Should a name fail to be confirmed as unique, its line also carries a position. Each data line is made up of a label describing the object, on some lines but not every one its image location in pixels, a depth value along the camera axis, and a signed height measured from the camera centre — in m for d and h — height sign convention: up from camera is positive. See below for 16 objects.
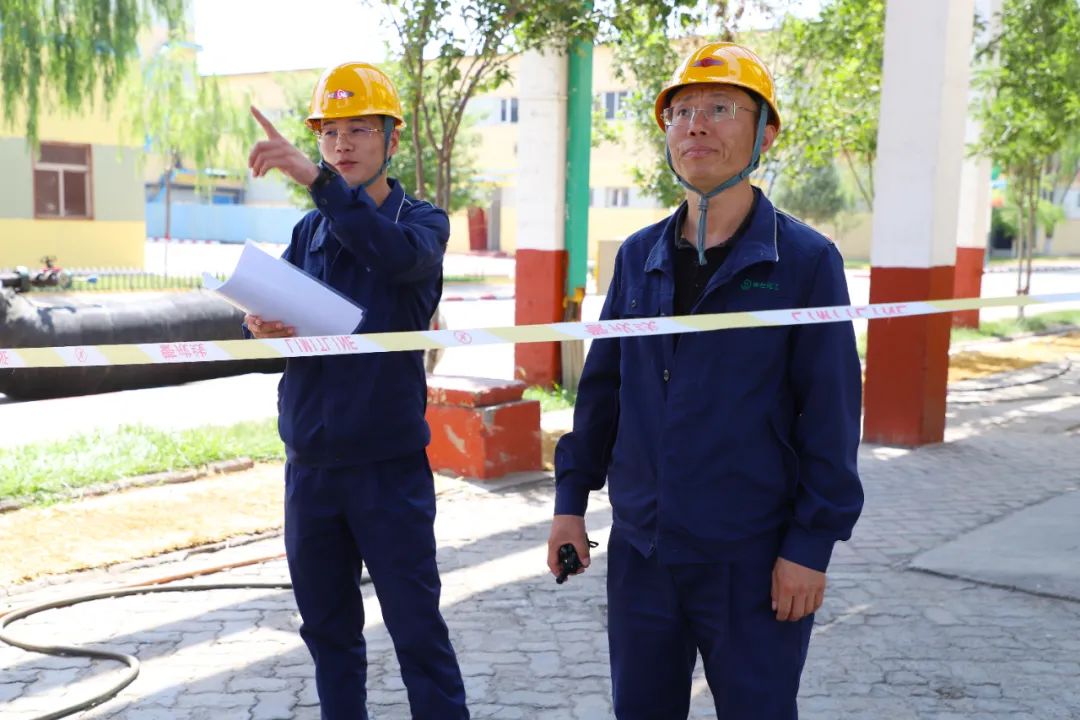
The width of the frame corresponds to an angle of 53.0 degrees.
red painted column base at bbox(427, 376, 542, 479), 7.45 -1.38
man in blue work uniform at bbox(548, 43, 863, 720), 2.38 -0.47
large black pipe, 10.59 -1.13
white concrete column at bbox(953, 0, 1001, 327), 16.97 +0.28
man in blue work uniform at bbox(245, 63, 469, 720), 3.12 -0.65
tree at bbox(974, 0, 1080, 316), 14.47 +2.24
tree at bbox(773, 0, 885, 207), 14.55 +2.19
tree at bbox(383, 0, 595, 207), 8.95 +1.57
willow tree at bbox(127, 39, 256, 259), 28.06 +2.87
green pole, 10.72 +0.66
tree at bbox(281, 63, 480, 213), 27.17 +1.99
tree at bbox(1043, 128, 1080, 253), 20.89 +2.01
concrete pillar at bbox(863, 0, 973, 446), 8.44 +0.32
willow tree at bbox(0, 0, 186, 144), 18.00 +2.99
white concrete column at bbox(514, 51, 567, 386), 10.74 +0.27
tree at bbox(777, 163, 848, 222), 46.72 +1.71
